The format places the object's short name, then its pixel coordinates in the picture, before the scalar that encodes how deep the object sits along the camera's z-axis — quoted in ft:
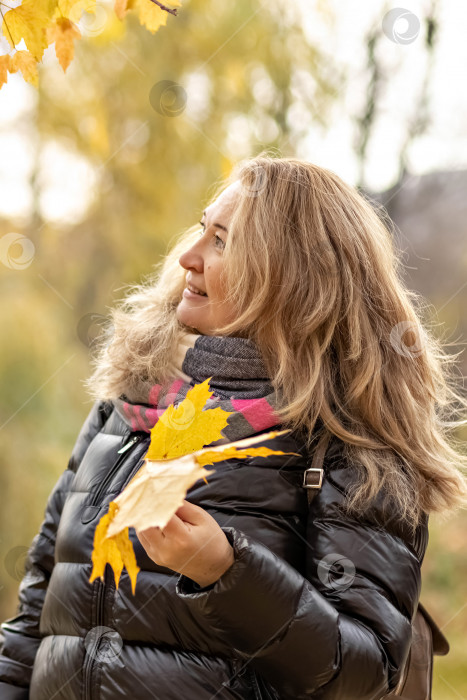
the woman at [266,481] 5.74
